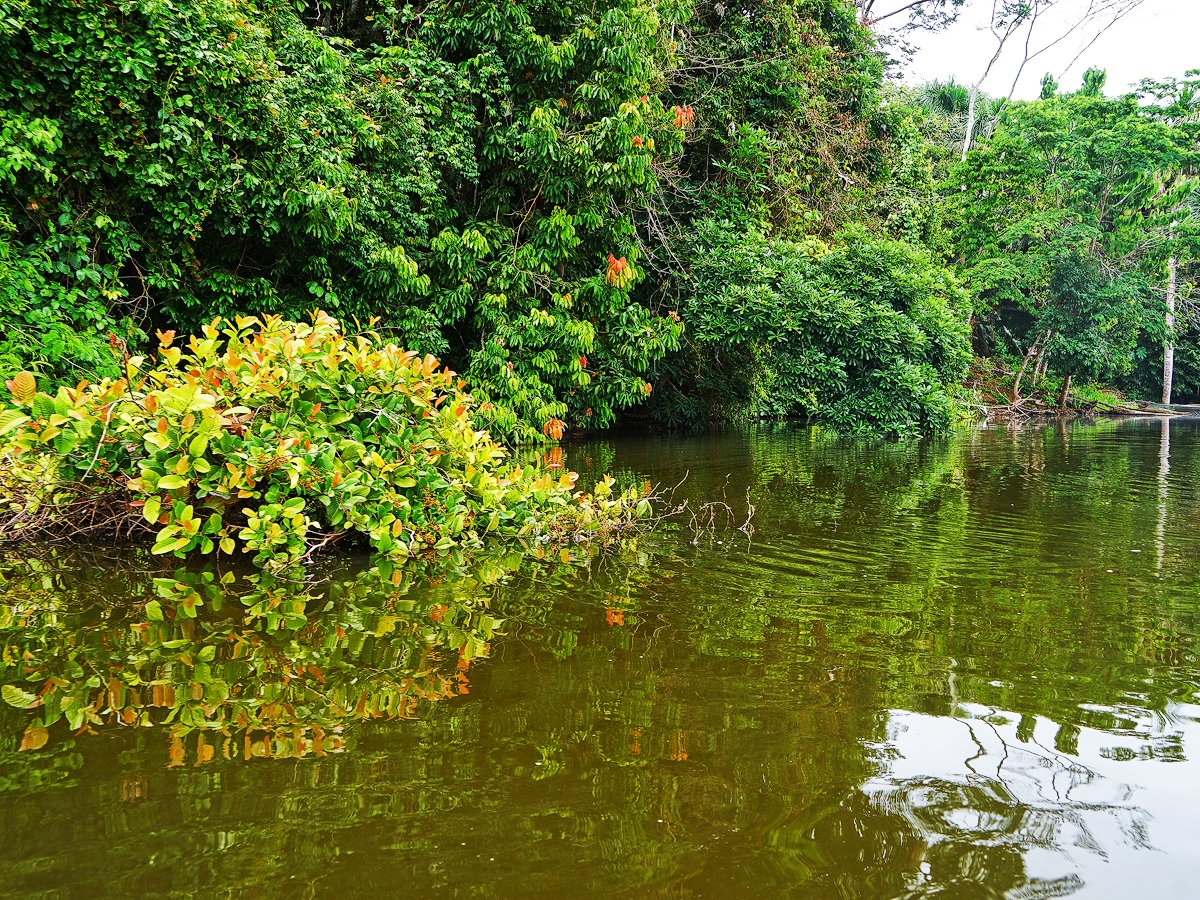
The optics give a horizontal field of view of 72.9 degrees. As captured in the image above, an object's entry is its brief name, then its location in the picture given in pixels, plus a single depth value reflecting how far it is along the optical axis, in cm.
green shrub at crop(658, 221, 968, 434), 1304
